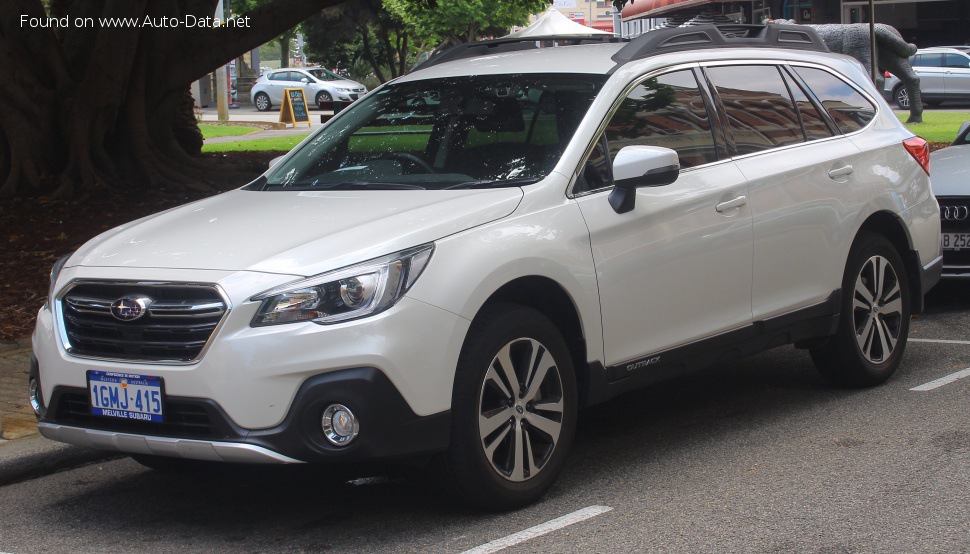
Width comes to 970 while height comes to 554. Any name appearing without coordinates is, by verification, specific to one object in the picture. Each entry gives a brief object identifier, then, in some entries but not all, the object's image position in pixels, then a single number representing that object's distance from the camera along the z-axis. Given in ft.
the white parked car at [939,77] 110.11
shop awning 140.97
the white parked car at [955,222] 29.91
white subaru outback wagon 14.20
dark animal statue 73.31
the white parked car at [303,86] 147.54
